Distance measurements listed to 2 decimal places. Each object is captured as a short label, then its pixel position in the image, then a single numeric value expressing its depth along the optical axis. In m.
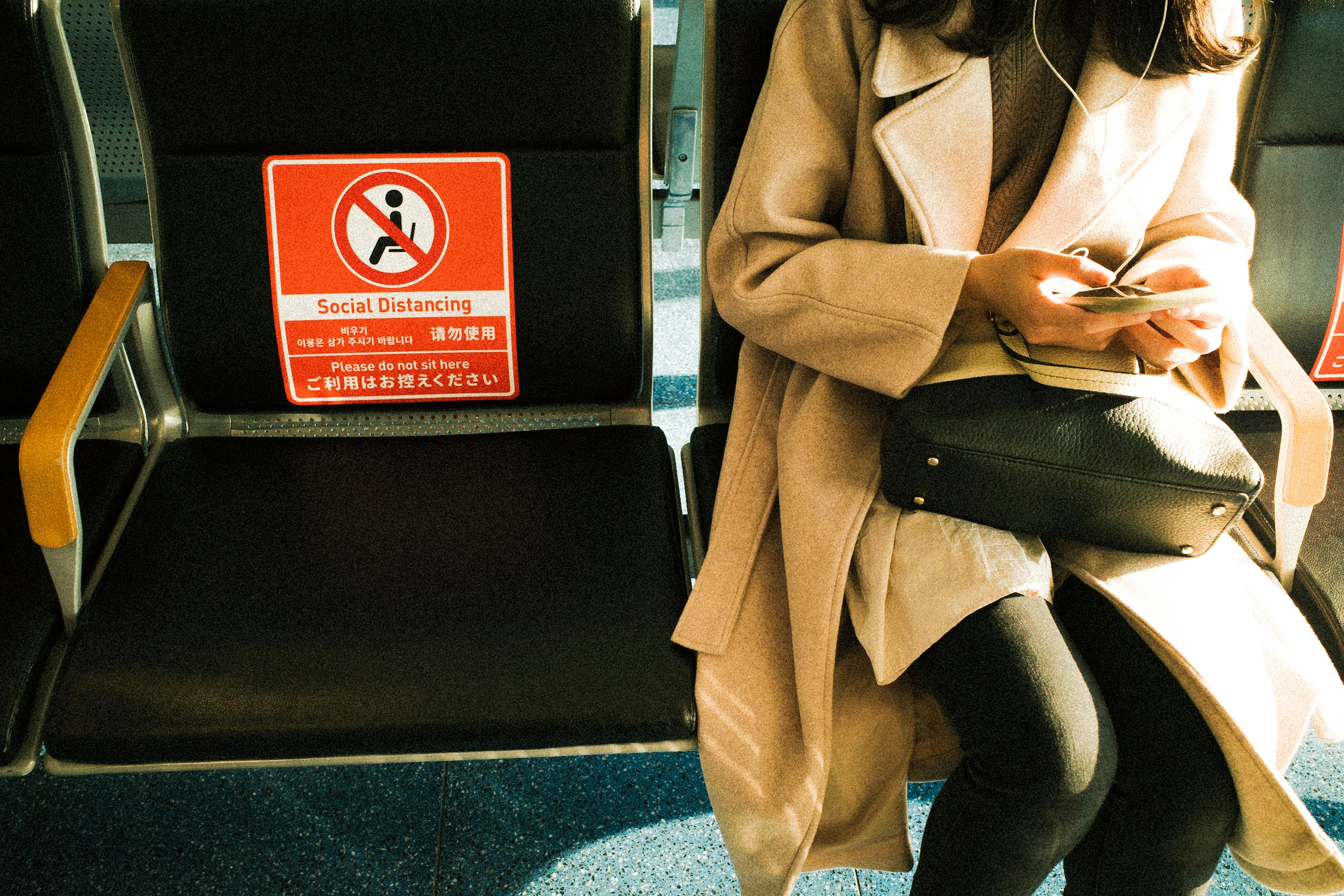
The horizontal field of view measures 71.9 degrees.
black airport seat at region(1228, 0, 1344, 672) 1.29
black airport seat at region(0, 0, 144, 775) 1.17
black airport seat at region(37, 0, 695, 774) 0.98
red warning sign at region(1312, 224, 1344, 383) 1.44
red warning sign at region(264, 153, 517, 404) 1.28
